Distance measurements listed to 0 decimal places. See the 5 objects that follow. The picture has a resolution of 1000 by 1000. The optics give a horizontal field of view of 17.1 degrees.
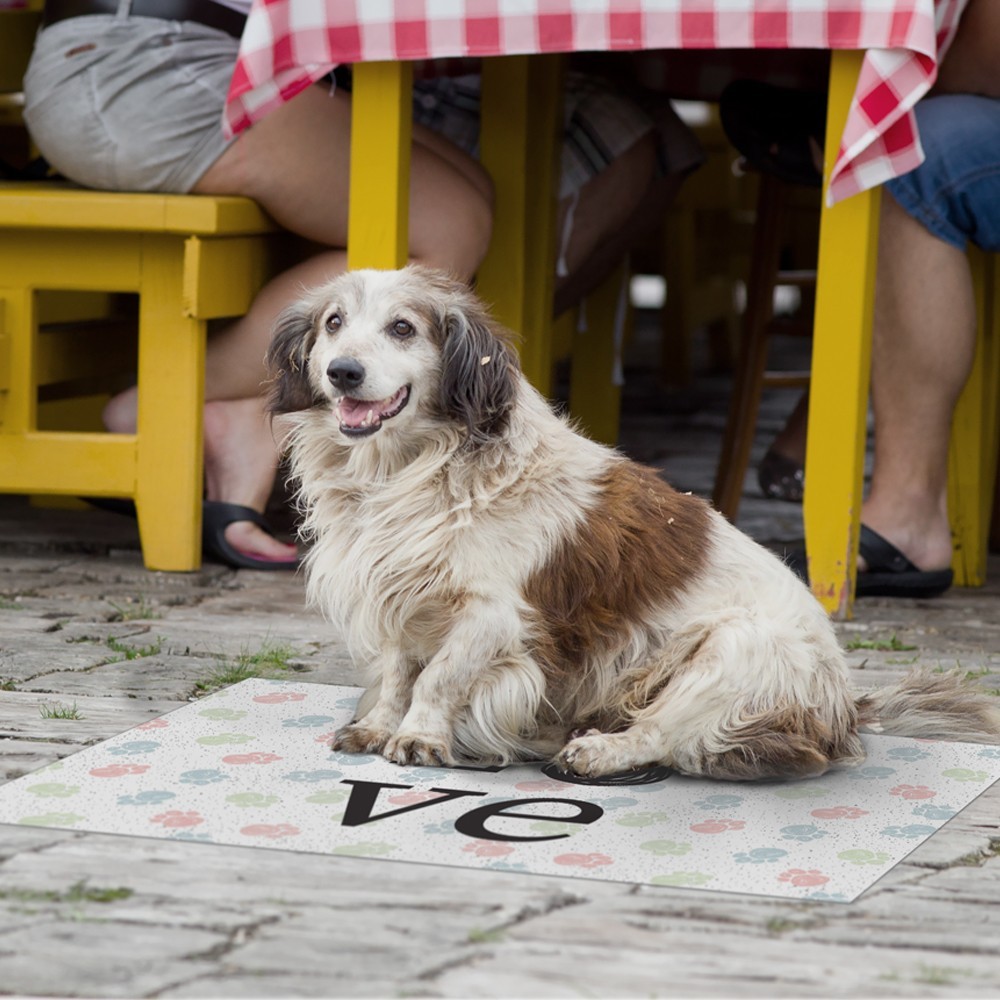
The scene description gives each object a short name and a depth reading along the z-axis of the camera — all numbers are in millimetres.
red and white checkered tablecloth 6270
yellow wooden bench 7418
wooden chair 9078
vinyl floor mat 4098
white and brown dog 4852
